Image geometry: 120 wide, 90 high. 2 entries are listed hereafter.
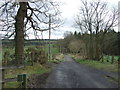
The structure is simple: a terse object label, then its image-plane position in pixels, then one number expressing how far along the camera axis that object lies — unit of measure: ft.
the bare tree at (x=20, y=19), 25.20
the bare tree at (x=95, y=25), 48.72
